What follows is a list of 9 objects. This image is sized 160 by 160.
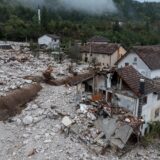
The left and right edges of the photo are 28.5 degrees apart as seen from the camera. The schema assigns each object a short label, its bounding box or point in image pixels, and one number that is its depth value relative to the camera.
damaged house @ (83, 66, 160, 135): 21.83
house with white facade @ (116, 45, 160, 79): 36.69
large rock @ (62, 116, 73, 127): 20.14
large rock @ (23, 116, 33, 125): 21.01
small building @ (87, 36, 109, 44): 61.07
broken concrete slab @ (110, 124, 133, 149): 18.73
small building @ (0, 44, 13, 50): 55.22
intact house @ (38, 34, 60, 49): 64.12
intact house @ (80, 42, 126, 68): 45.92
